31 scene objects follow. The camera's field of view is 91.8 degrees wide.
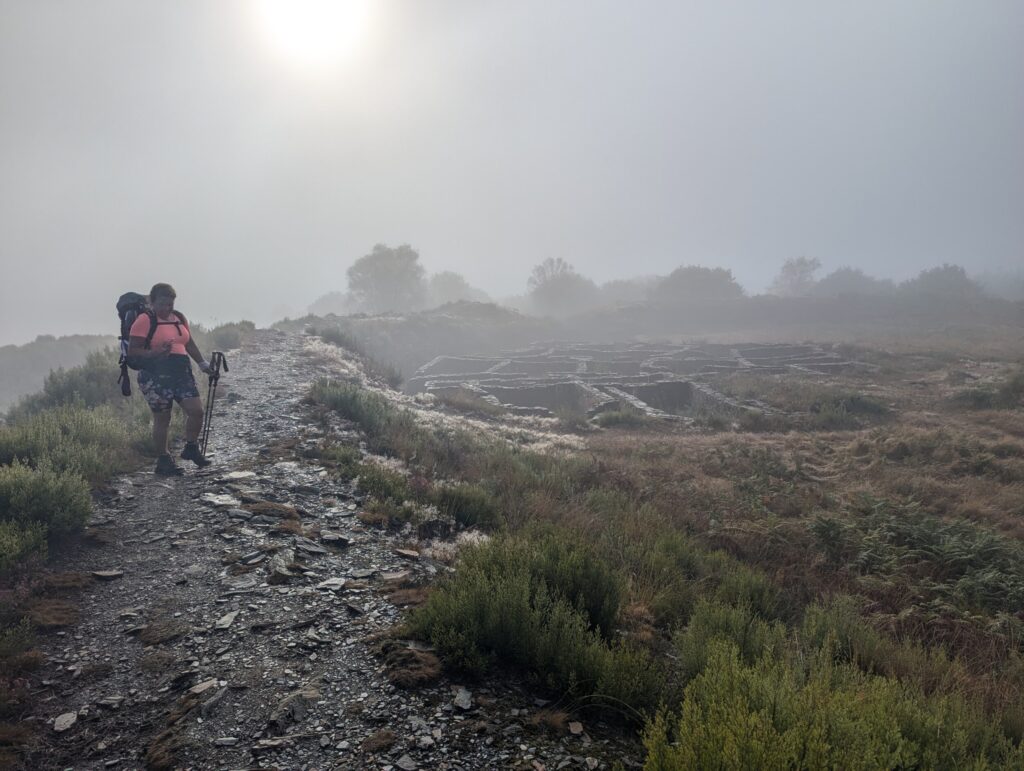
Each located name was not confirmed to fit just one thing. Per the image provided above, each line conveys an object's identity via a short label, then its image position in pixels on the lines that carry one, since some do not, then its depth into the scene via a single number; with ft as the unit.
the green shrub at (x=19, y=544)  15.64
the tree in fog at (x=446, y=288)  338.95
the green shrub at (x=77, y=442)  23.41
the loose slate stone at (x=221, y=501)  22.91
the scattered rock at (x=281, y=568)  17.09
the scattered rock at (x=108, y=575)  16.92
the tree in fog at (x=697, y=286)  241.35
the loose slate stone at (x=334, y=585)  16.84
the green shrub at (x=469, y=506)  24.03
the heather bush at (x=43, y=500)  18.07
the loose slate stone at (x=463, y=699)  11.32
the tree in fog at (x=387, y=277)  246.47
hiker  24.85
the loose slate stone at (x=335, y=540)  20.27
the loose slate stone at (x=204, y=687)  11.85
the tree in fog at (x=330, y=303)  467.52
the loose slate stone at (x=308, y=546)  19.40
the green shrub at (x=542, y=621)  11.69
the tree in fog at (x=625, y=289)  310.37
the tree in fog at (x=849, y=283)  257.55
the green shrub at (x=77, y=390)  44.01
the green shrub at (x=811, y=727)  7.25
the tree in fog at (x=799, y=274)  305.73
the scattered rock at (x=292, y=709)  10.88
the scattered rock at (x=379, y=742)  10.20
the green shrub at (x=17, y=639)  12.50
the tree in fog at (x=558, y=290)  282.15
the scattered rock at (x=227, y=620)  14.48
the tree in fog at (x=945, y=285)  185.78
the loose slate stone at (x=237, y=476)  25.95
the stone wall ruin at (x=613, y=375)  76.54
